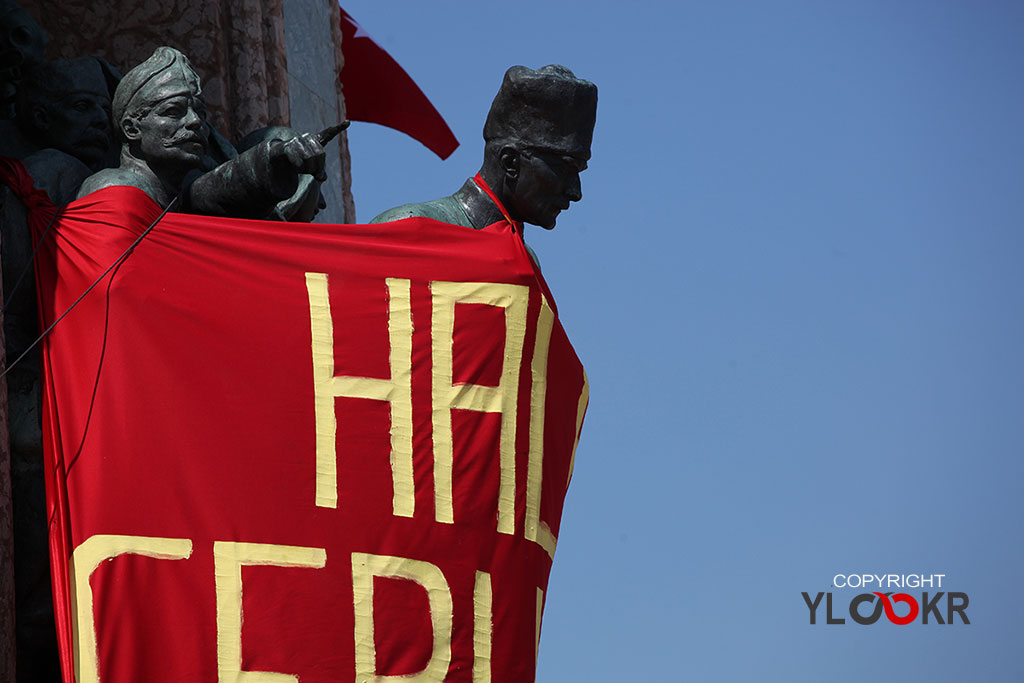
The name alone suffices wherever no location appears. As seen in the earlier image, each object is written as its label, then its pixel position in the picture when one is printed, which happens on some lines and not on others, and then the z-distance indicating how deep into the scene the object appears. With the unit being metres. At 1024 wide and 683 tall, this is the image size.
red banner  9.05
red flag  20.20
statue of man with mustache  10.02
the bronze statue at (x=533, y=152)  10.27
